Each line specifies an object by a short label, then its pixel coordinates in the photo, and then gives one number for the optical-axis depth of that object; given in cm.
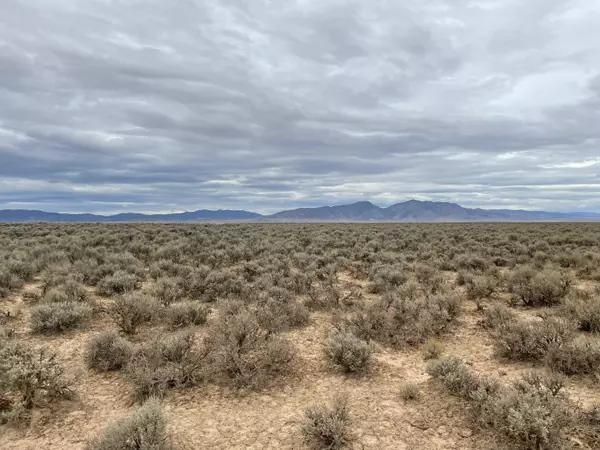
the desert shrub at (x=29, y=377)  523
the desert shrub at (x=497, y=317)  850
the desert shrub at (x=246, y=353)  630
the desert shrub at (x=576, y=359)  608
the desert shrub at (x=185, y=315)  880
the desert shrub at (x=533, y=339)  667
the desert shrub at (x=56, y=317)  821
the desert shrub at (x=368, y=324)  802
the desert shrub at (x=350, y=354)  666
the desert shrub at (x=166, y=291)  1025
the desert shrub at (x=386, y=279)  1233
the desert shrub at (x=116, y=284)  1162
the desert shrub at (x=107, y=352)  666
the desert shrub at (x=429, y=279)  1149
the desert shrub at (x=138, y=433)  425
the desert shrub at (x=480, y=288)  1134
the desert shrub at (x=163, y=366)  577
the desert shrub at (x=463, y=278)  1285
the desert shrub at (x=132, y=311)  815
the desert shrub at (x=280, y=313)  859
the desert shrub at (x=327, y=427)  467
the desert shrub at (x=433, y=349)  730
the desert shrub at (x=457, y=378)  559
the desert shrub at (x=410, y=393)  576
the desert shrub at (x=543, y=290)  1041
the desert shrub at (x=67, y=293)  988
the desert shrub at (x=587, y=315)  804
